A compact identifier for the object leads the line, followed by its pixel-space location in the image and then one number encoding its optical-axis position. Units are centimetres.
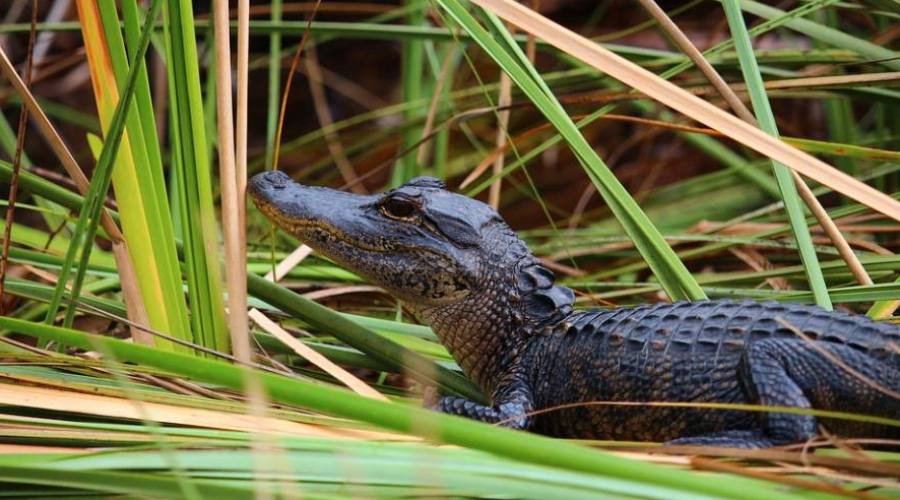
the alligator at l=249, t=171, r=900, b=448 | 453
